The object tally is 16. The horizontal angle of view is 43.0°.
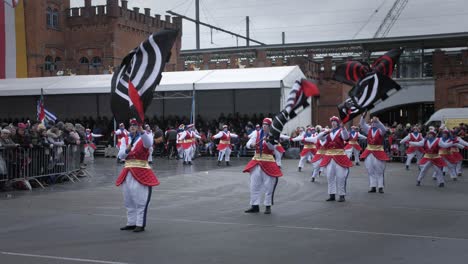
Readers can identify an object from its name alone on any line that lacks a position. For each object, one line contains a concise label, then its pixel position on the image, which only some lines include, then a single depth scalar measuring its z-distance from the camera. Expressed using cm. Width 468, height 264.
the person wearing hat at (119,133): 2563
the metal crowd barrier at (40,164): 1581
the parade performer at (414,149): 2108
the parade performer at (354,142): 2315
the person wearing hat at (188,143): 2644
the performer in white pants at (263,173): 1209
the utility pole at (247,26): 6056
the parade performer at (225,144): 2617
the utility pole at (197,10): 4469
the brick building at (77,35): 4981
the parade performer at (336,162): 1394
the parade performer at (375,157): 1582
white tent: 3083
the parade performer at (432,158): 1761
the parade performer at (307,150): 2303
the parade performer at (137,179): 982
